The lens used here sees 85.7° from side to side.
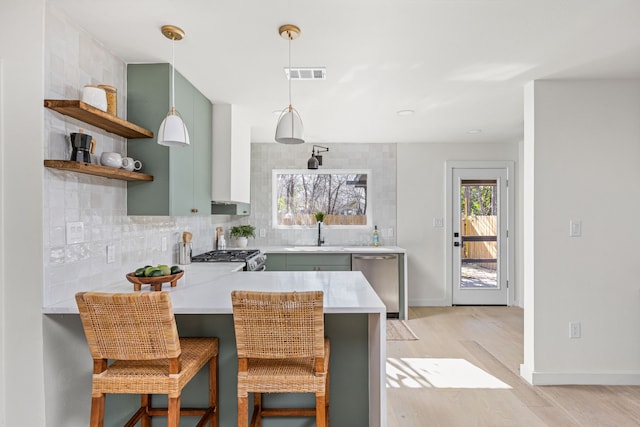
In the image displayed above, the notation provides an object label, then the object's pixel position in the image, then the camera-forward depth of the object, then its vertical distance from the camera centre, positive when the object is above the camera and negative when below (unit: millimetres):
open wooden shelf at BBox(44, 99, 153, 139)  1614 +497
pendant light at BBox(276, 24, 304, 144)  1916 +490
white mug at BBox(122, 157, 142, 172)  2062 +300
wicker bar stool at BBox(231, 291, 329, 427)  1429 -536
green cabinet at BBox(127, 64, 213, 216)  2273 +439
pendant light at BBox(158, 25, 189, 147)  1757 +426
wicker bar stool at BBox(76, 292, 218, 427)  1404 -547
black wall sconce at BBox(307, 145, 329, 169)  4394 +859
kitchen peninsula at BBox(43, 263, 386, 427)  1636 -731
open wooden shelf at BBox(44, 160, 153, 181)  1614 +224
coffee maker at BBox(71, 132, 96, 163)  1715 +338
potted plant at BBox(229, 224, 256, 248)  4504 -263
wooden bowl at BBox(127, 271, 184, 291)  1912 -377
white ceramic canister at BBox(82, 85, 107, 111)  1752 +601
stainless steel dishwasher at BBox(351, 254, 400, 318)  4270 -740
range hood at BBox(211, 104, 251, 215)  3244 +568
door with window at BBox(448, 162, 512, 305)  4898 -307
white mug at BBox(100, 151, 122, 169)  1908 +301
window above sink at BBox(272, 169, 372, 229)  4973 +279
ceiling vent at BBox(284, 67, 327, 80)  2338 +981
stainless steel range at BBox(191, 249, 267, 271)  3150 -419
